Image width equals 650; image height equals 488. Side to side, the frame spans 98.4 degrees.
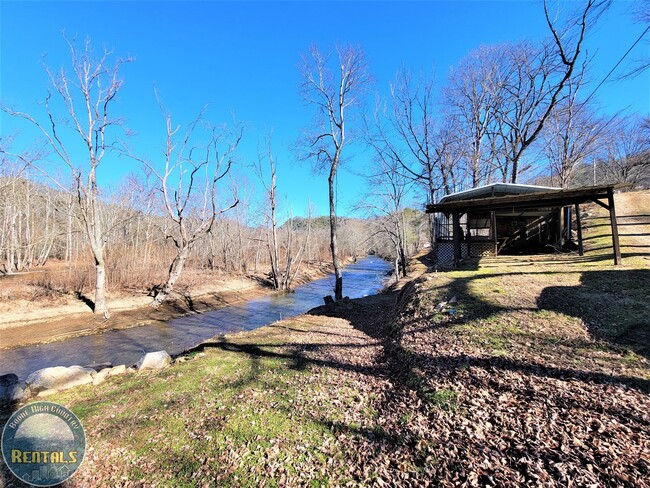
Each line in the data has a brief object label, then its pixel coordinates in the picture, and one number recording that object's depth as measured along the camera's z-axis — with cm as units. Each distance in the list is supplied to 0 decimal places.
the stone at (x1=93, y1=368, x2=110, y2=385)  591
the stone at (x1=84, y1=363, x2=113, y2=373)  729
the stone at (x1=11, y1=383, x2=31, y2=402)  512
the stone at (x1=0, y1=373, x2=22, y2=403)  505
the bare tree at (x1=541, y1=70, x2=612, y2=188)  2217
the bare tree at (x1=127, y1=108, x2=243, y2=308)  1700
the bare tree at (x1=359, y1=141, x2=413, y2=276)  2452
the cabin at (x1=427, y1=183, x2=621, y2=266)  1164
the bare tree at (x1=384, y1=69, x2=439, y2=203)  2264
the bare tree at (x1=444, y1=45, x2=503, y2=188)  2119
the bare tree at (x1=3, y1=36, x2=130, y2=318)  1422
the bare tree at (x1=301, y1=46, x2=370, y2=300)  1535
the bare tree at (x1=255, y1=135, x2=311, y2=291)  2458
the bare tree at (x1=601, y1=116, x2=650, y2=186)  3431
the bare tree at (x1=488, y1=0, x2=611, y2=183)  1679
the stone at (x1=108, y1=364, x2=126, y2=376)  640
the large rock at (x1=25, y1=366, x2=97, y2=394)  556
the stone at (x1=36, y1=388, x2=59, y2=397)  532
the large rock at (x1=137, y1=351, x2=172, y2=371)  666
